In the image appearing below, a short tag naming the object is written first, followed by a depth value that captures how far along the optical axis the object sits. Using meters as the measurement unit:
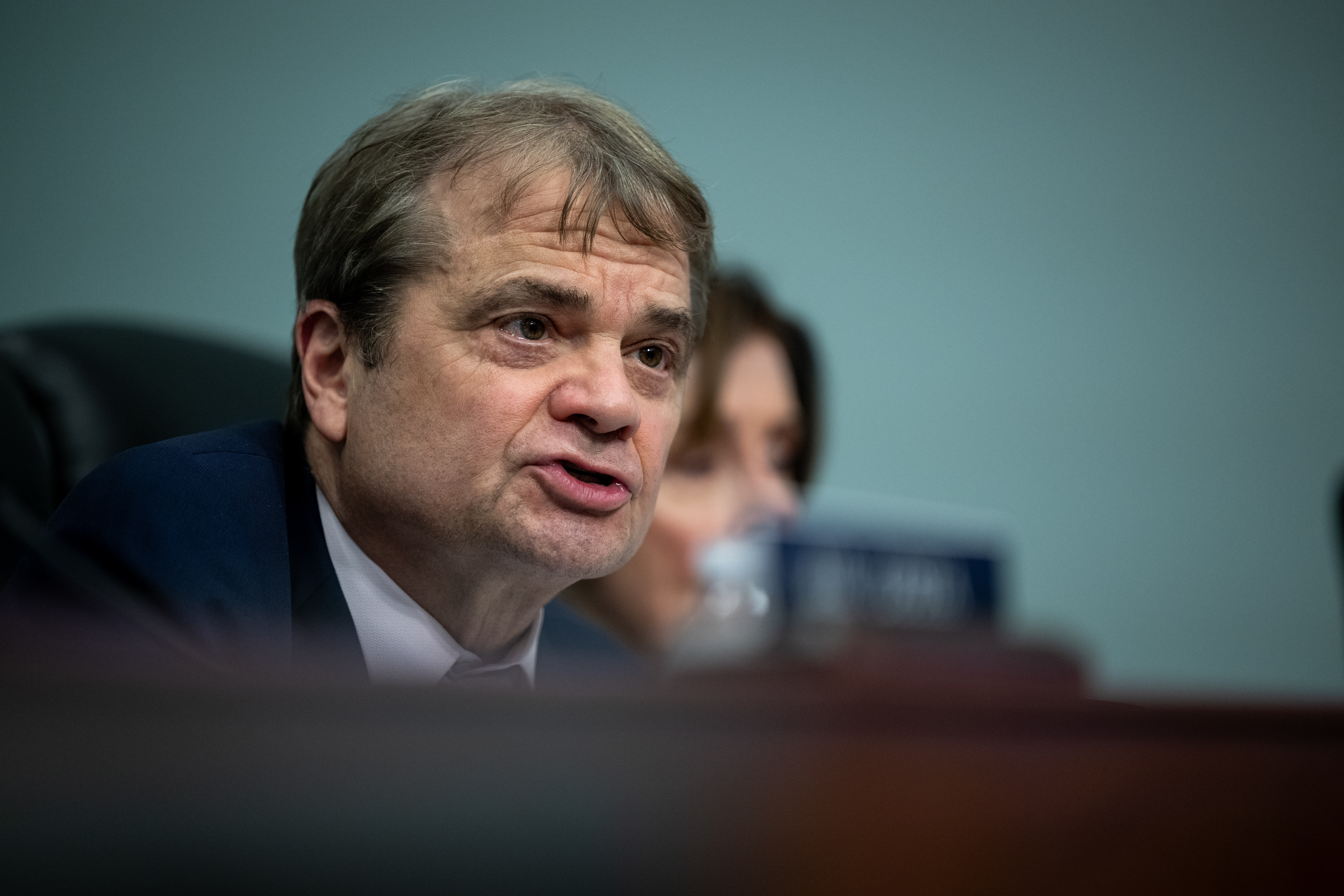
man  2.35
